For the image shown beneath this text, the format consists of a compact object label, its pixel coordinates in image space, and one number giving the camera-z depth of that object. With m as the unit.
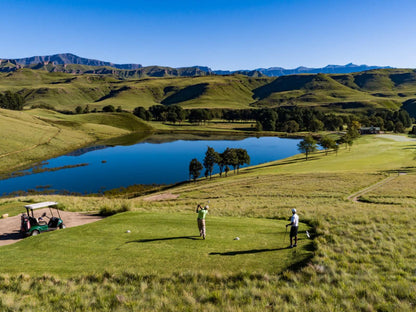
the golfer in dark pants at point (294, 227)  15.98
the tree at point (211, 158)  81.12
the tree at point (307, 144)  93.75
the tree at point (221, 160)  82.12
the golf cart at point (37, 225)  22.64
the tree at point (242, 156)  89.88
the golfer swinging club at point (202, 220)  17.31
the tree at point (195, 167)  75.00
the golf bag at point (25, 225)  22.53
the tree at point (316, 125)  189.62
